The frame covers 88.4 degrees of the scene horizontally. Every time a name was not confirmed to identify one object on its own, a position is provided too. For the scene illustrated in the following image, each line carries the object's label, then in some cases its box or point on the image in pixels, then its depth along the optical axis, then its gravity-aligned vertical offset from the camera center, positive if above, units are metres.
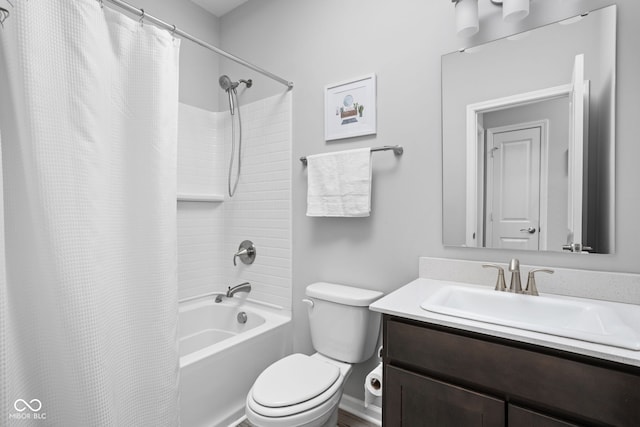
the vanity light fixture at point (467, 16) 1.43 +0.85
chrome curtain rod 1.23 +0.80
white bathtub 1.58 -0.82
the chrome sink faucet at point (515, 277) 1.29 -0.26
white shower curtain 0.99 -0.03
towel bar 1.70 +0.33
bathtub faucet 2.32 -0.55
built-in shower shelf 2.24 +0.10
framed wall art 1.80 +0.59
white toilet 1.31 -0.75
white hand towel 1.74 +0.15
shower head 2.32 +0.91
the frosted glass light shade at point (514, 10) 1.31 +0.81
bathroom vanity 0.85 -0.49
